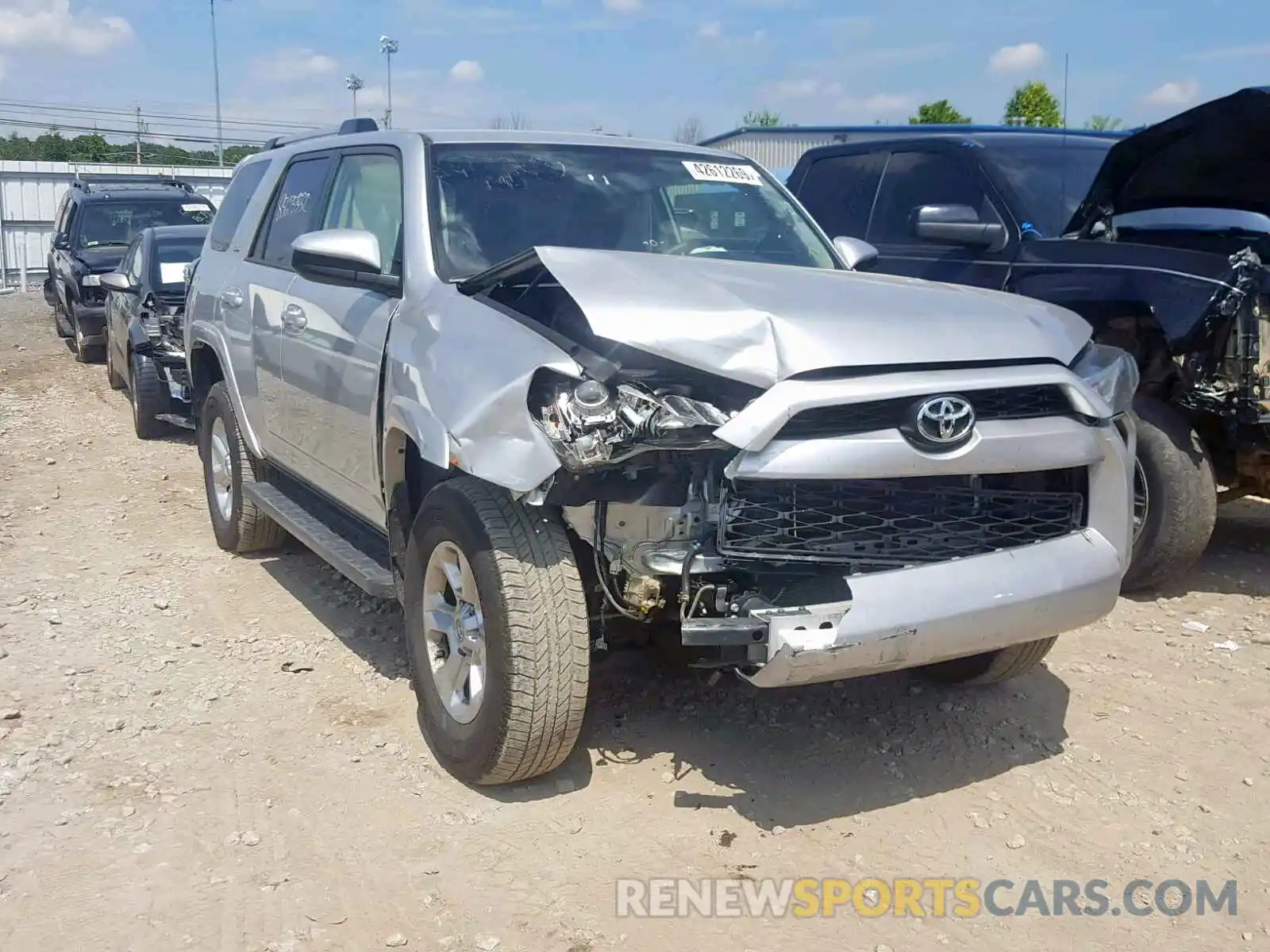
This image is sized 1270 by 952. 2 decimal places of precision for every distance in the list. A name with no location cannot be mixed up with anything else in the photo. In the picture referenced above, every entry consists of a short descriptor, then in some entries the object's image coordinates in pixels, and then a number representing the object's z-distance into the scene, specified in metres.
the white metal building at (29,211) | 25.39
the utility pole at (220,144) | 37.81
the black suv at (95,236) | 14.39
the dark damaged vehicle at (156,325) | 9.68
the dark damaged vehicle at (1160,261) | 5.22
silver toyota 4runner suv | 3.21
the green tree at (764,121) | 54.41
